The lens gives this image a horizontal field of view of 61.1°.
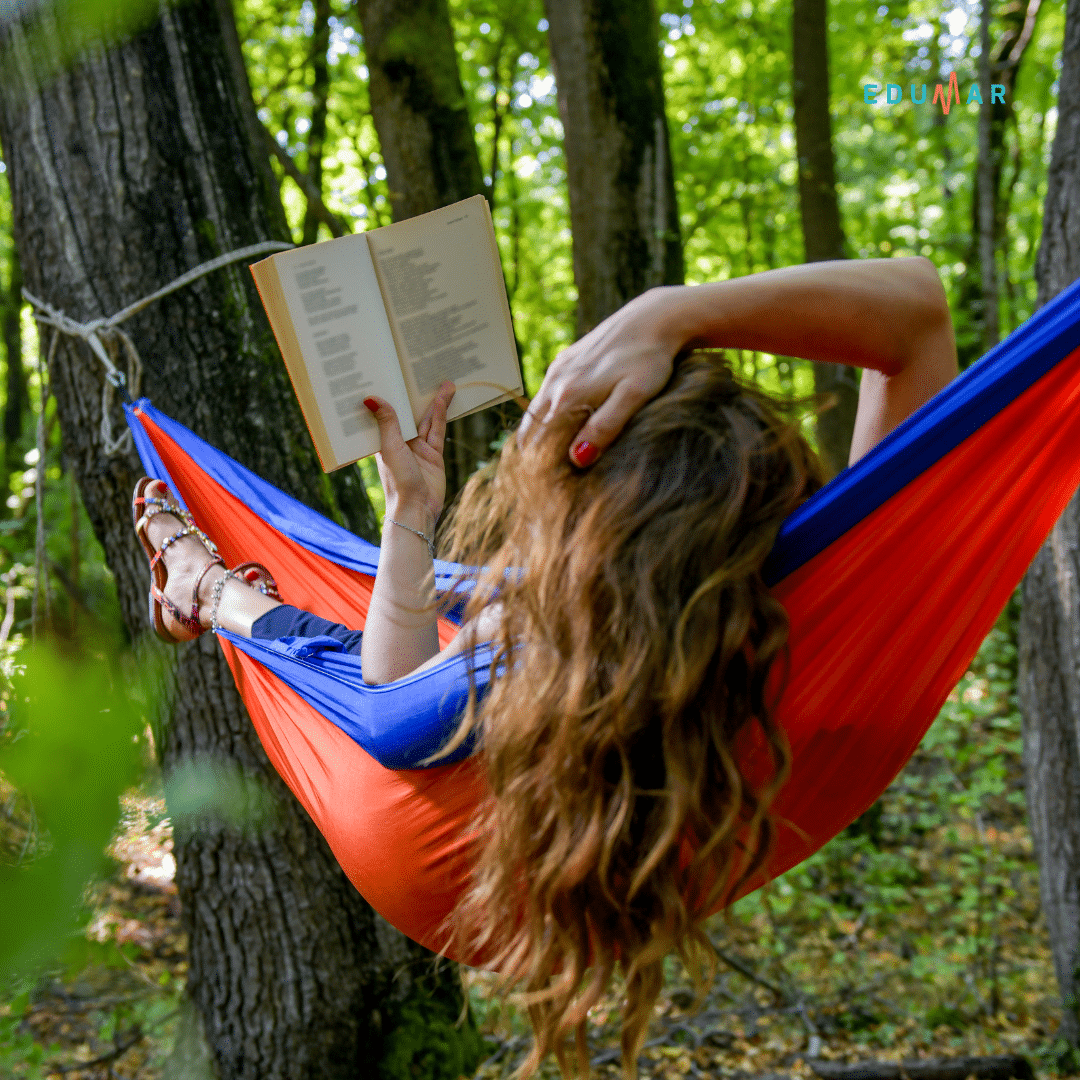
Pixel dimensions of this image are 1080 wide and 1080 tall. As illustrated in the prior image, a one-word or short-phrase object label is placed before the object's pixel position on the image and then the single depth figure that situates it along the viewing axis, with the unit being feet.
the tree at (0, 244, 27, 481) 21.98
